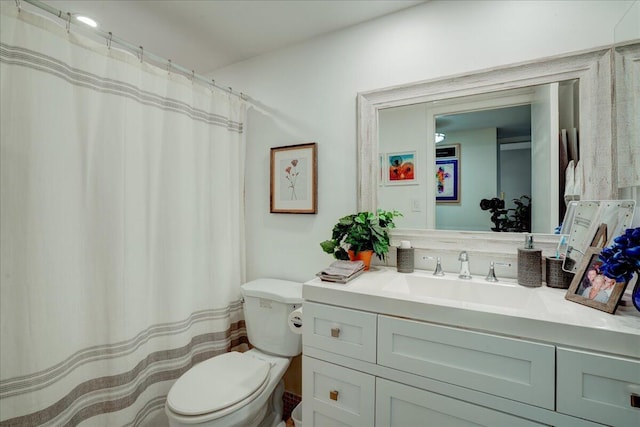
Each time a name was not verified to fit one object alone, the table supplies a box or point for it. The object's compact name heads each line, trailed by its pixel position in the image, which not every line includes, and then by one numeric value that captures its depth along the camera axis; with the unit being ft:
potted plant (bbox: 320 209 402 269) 4.62
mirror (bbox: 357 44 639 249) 3.69
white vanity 2.57
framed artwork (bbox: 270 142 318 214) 5.83
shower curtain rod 3.58
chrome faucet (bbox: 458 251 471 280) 4.28
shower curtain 3.46
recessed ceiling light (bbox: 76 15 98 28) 4.69
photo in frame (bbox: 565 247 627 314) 2.85
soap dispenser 3.82
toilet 3.87
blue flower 2.61
